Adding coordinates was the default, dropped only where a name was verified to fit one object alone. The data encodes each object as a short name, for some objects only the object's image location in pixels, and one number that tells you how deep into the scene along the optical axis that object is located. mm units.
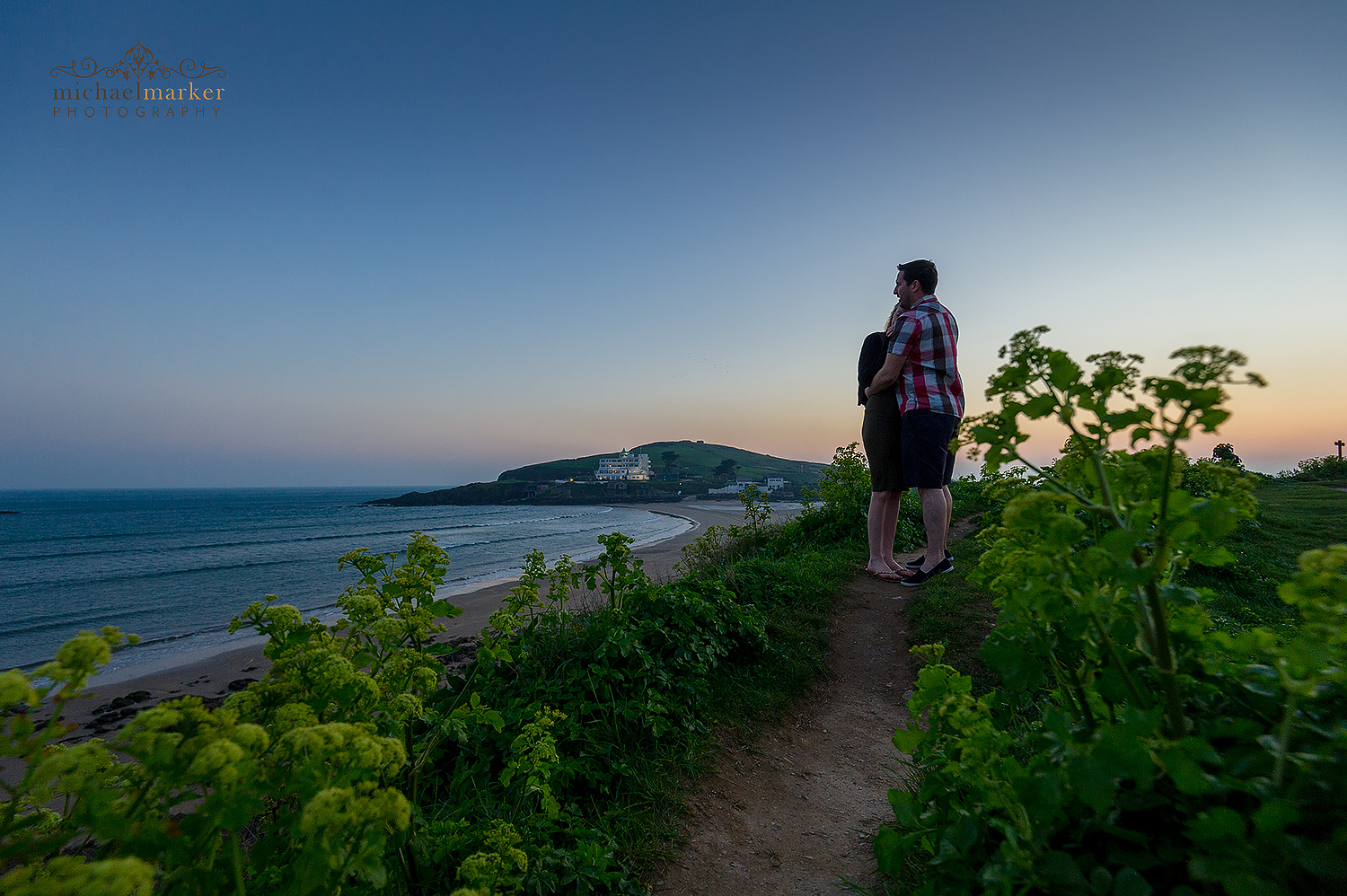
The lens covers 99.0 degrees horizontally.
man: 5465
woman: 5945
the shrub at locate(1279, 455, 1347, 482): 17891
